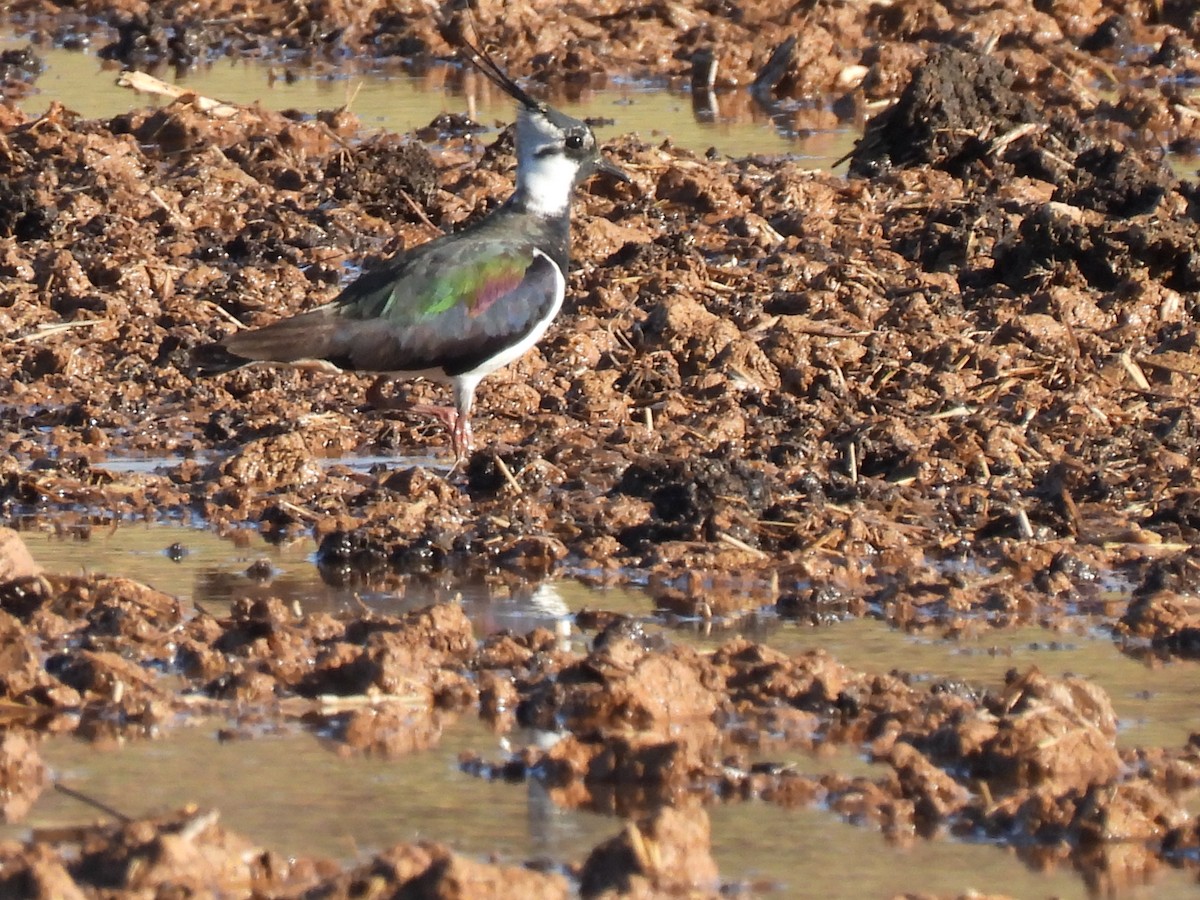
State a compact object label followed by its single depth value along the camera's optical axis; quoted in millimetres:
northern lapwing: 16953
